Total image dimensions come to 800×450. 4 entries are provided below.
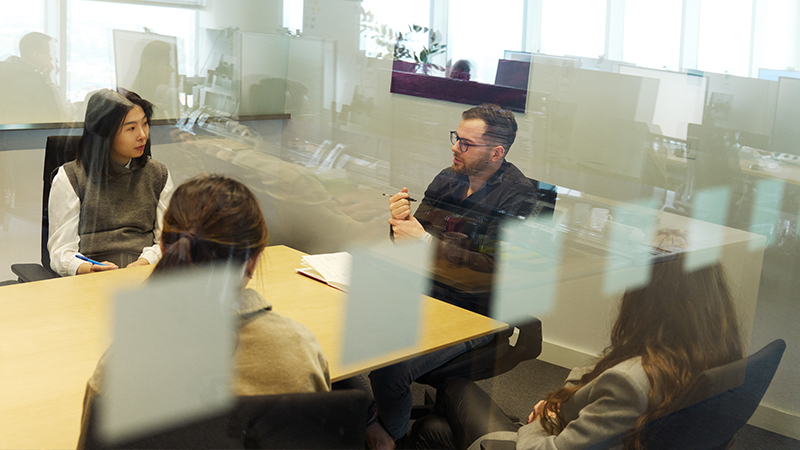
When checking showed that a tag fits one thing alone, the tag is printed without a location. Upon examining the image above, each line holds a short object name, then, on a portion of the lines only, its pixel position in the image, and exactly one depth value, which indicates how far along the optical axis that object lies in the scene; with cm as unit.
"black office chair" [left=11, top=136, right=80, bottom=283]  155
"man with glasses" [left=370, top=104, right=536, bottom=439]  196
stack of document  171
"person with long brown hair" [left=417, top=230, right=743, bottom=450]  140
